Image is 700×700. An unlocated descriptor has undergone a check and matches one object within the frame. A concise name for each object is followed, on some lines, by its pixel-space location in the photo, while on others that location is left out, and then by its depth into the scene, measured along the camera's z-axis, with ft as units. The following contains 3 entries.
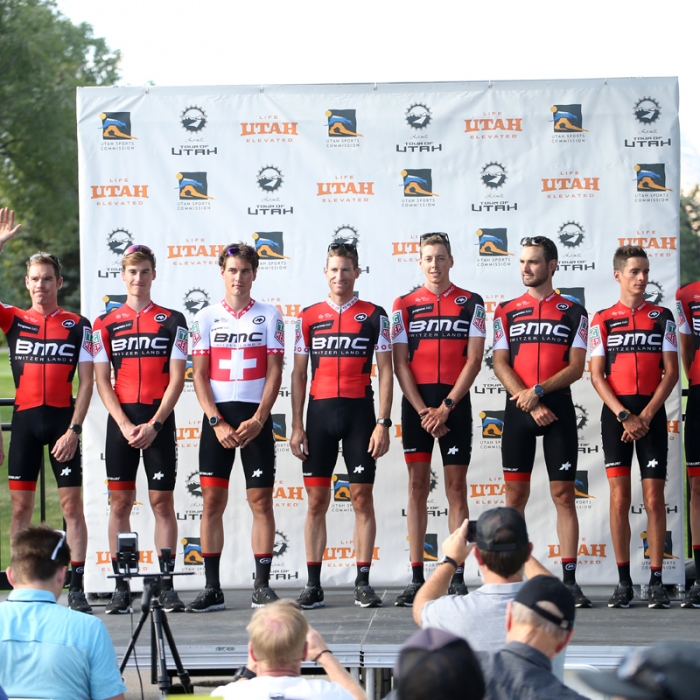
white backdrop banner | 38.24
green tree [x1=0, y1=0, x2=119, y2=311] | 127.24
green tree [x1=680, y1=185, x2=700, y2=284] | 205.57
